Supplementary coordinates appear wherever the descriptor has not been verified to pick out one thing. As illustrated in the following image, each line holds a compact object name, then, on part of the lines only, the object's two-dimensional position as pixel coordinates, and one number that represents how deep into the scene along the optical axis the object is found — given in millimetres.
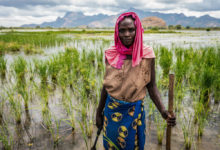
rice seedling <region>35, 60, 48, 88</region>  3795
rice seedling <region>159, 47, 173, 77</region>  4379
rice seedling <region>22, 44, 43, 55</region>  8250
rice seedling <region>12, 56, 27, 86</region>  3734
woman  1146
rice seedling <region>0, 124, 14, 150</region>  1741
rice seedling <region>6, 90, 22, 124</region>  2327
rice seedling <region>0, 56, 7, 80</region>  4418
